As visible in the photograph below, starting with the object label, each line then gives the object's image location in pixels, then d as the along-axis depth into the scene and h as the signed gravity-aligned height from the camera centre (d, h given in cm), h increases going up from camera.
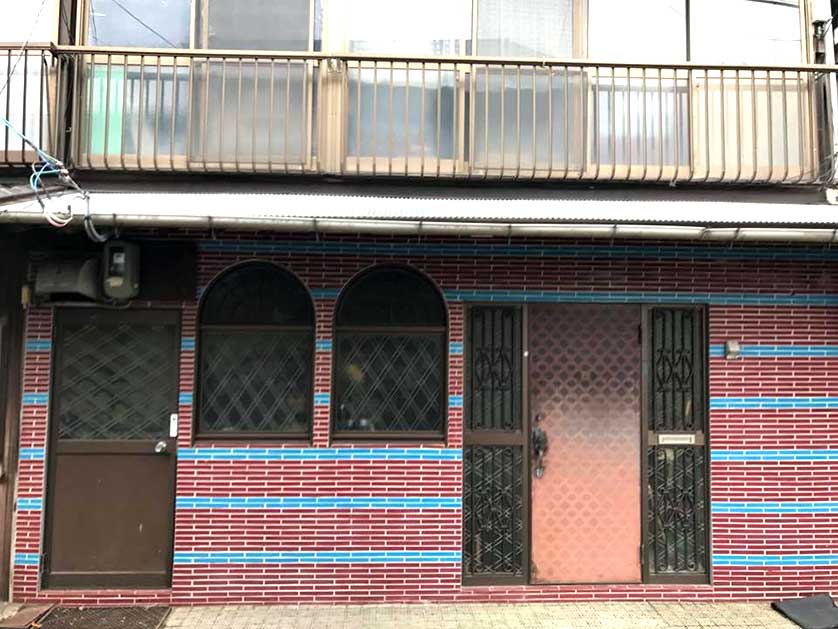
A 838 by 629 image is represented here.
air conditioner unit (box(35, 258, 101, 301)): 536 +73
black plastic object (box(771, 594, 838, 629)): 517 -197
